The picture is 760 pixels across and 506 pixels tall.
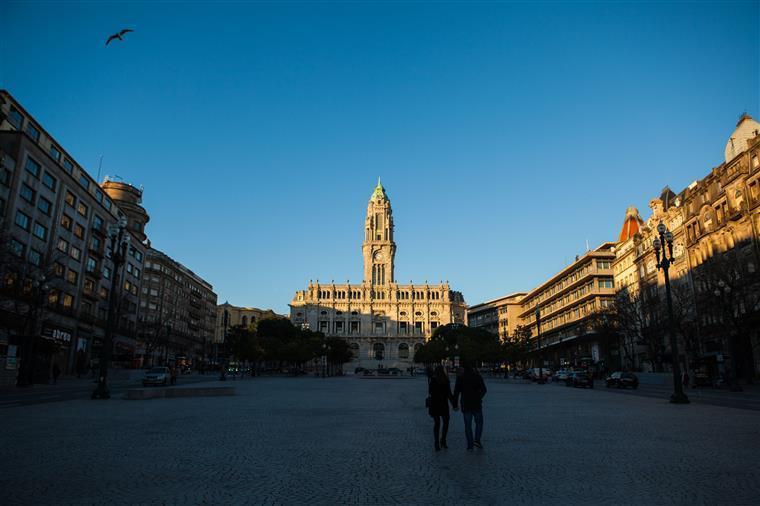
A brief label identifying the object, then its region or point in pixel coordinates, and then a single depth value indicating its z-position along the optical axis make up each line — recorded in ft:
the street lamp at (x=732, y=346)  112.78
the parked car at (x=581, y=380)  141.69
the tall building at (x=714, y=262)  136.56
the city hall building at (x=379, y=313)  477.77
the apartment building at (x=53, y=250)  132.77
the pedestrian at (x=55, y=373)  132.46
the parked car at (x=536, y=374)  188.03
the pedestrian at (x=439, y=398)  33.65
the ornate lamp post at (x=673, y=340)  76.23
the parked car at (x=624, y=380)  135.95
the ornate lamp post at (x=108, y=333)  78.38
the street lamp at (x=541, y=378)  175.42
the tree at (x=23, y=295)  114.42
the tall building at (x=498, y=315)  403.69
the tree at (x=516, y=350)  231.09
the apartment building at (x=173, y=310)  270.05
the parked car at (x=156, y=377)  129.03
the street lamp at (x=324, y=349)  268.21
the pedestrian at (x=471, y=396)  34.24
